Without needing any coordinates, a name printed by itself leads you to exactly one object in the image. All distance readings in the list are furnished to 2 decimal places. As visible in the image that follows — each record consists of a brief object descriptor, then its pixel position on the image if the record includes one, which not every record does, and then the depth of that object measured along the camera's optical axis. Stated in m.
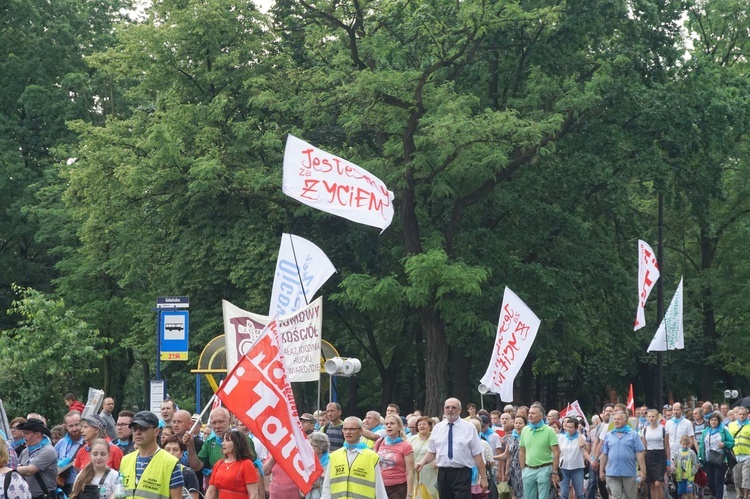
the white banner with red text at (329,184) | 17.41
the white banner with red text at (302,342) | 15.88
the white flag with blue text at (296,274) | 18.14
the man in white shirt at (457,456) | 14.50
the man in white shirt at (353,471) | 10.69
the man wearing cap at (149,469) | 8.70
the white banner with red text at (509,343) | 20.61
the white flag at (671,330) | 29.53
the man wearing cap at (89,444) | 10.34
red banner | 10.11
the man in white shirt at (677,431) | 21.94
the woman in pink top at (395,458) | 13.10
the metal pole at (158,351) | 18.25
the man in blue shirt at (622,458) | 18.22
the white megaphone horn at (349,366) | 19.91
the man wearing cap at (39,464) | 10.28
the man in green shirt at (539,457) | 16.92
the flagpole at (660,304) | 33.97
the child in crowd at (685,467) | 21.75
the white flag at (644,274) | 28.45
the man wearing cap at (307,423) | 14.34
